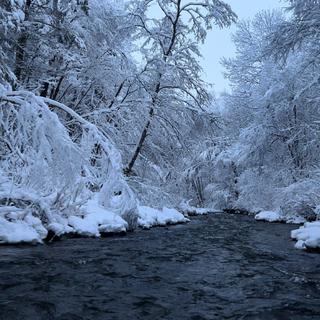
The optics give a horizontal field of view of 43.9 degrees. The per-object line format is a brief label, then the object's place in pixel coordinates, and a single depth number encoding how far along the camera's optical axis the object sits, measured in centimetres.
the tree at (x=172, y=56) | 1569
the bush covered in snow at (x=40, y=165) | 661
